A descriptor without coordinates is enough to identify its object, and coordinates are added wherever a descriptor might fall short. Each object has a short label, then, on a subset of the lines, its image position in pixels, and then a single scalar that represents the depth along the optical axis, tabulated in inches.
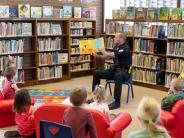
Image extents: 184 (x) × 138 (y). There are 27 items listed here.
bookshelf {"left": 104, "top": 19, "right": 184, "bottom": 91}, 291.1
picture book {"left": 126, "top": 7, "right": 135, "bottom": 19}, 331.5
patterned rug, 265.9
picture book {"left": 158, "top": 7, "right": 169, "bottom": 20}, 301.1
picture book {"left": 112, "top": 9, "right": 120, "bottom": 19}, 347.1
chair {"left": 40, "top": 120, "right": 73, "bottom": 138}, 113.2
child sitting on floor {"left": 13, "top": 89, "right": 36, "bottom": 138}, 158.7
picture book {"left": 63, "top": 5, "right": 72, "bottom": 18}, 346.0
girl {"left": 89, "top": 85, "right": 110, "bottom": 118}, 167.9
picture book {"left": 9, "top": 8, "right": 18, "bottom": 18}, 306.7
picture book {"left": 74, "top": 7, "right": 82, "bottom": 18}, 354.1
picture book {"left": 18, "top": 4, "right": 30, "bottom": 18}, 310.6
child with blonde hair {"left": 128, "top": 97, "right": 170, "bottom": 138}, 98.1
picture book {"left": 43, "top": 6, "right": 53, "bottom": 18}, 329.1
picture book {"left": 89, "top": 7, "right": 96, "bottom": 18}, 368.7
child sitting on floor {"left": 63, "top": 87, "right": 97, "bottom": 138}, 118.1
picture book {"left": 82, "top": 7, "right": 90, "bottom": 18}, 363.2
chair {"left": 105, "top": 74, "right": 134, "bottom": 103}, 260.8
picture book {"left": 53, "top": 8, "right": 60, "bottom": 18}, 337.4
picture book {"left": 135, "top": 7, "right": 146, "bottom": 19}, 321.1
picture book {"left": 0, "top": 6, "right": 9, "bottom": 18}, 298.7
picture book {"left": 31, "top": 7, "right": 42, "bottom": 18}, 319.3
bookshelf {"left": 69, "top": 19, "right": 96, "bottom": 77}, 355.6
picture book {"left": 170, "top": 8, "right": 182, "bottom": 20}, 290.8
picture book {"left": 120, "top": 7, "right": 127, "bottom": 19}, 339.7
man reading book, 251.8
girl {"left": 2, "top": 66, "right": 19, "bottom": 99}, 202.8
